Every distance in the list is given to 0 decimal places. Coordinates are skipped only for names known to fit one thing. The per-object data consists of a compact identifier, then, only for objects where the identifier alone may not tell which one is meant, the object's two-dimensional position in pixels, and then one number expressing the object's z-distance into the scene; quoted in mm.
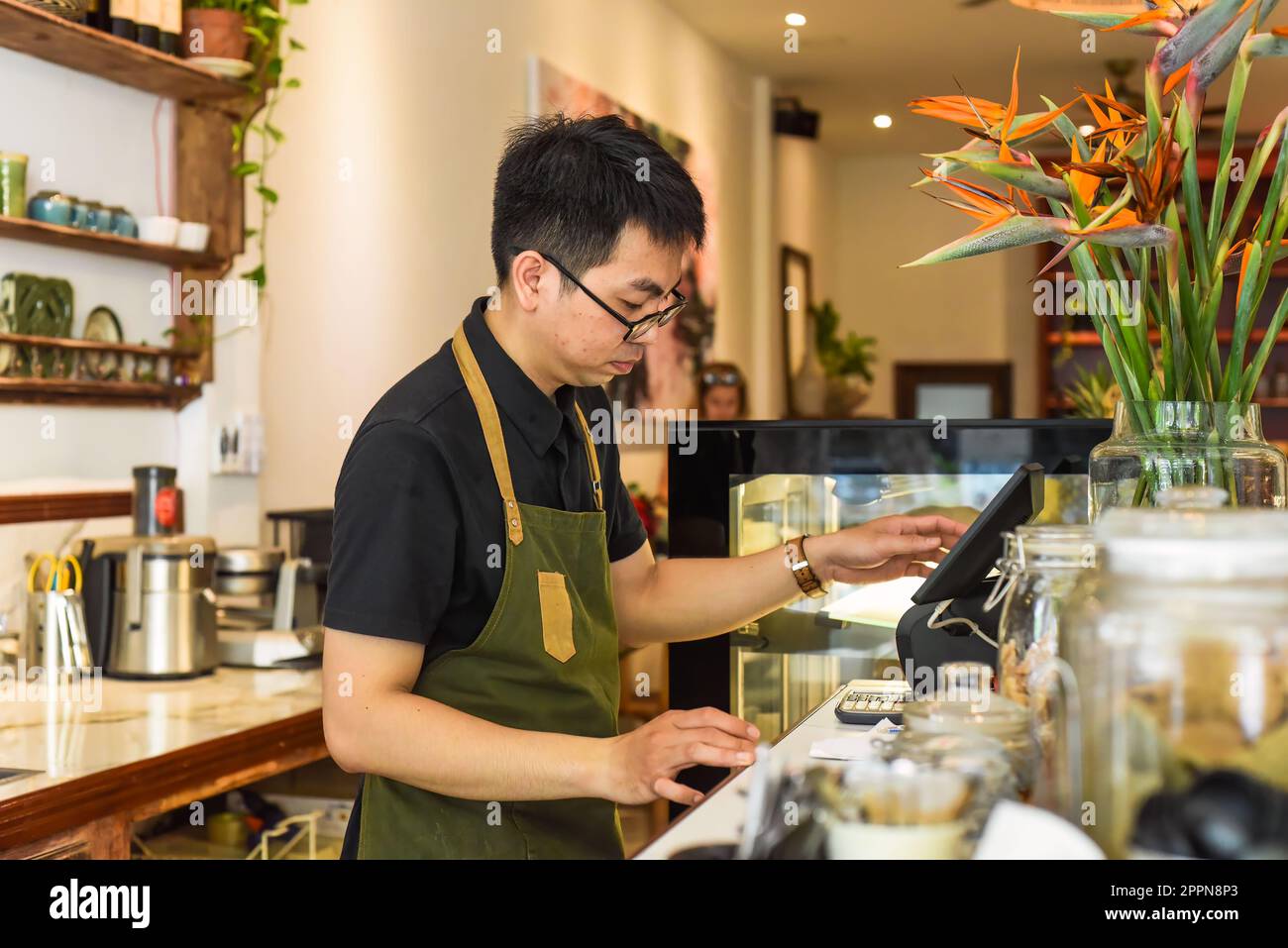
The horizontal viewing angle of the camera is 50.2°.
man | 1423
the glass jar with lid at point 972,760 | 781
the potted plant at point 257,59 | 3131
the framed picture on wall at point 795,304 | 8328
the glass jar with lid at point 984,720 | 887
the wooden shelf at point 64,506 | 2804
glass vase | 1185
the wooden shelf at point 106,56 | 2686
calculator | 1326
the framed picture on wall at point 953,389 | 10328
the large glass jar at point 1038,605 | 926
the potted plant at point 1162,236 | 1076
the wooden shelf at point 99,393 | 2816
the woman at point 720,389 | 6367
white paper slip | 1151
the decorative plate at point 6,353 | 2770
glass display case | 1903
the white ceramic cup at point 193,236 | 3170
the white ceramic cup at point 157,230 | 3102
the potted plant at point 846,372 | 8523
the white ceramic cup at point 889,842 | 742
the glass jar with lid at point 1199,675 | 731
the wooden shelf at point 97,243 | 2744
